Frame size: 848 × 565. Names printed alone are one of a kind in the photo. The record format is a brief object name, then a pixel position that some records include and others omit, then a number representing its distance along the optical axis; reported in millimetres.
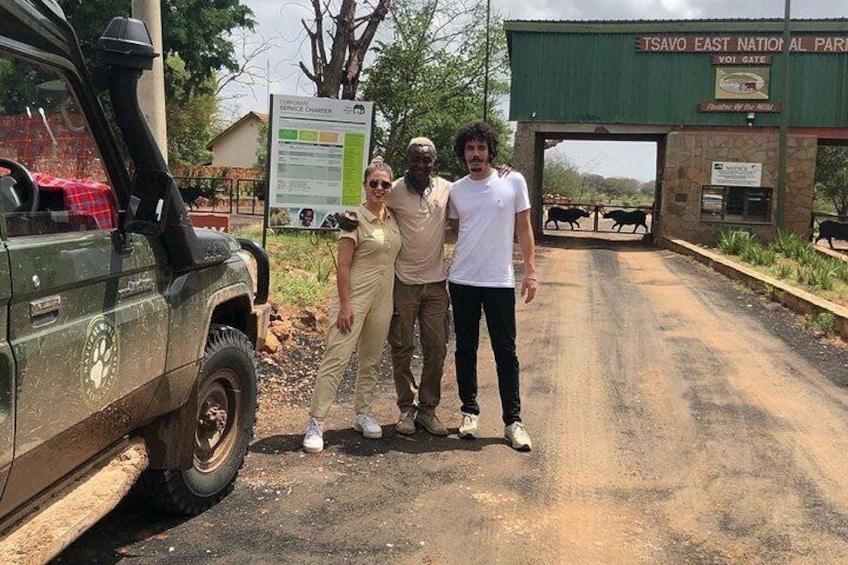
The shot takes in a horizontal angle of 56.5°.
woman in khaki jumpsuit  4539
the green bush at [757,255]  13977
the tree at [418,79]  24391
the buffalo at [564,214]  26219
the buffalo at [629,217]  25031
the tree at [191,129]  37641
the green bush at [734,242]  16266
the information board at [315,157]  8452
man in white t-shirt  4672
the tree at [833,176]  35125
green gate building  20391
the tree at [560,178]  52812
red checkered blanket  2910
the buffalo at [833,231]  20203
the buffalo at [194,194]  21938
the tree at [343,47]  13258
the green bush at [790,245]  15598
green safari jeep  2330
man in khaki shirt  4684
